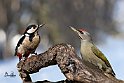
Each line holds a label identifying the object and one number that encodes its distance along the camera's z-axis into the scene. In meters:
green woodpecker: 7.20
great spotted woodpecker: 6.94
